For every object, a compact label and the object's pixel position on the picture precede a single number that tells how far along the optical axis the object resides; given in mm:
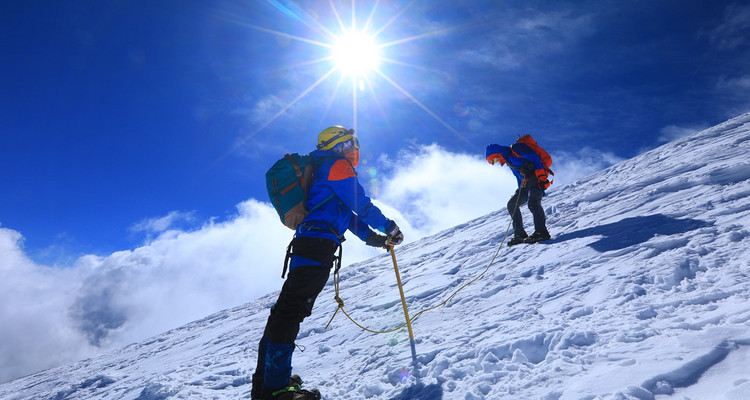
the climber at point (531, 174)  7188
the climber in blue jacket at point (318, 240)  3238
